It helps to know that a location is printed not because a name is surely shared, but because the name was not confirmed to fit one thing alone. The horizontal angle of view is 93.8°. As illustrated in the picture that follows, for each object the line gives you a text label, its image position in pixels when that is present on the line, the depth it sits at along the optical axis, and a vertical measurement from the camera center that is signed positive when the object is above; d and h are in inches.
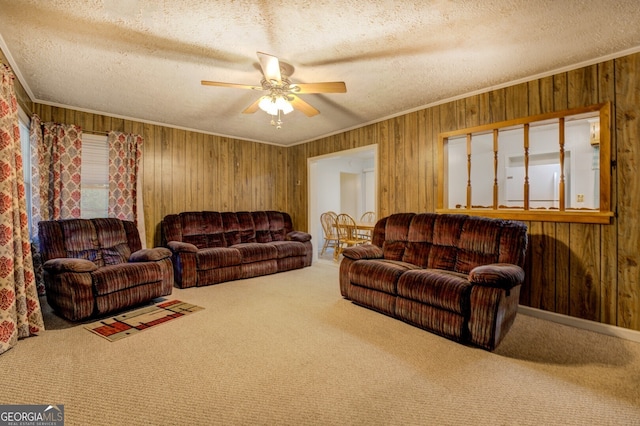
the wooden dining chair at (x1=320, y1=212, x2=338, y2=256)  262.8 -13.2
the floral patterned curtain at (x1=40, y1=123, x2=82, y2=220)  145.3 +20.7
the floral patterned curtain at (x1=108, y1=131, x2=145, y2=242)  164.7 +19.6
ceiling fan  96.7 +42.6
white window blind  160.6 +19.0
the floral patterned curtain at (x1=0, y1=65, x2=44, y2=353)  88.3 -9.6
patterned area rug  101.3 -40.8
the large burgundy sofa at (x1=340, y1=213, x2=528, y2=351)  90.0 -23.7
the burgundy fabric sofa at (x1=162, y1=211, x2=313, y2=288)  159.5 -21.8
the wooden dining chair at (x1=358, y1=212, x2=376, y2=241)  304.7 -9.7
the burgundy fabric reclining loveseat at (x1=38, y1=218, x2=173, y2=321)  108.1 -22.7
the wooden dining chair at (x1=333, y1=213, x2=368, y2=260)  219.9 -18.8
